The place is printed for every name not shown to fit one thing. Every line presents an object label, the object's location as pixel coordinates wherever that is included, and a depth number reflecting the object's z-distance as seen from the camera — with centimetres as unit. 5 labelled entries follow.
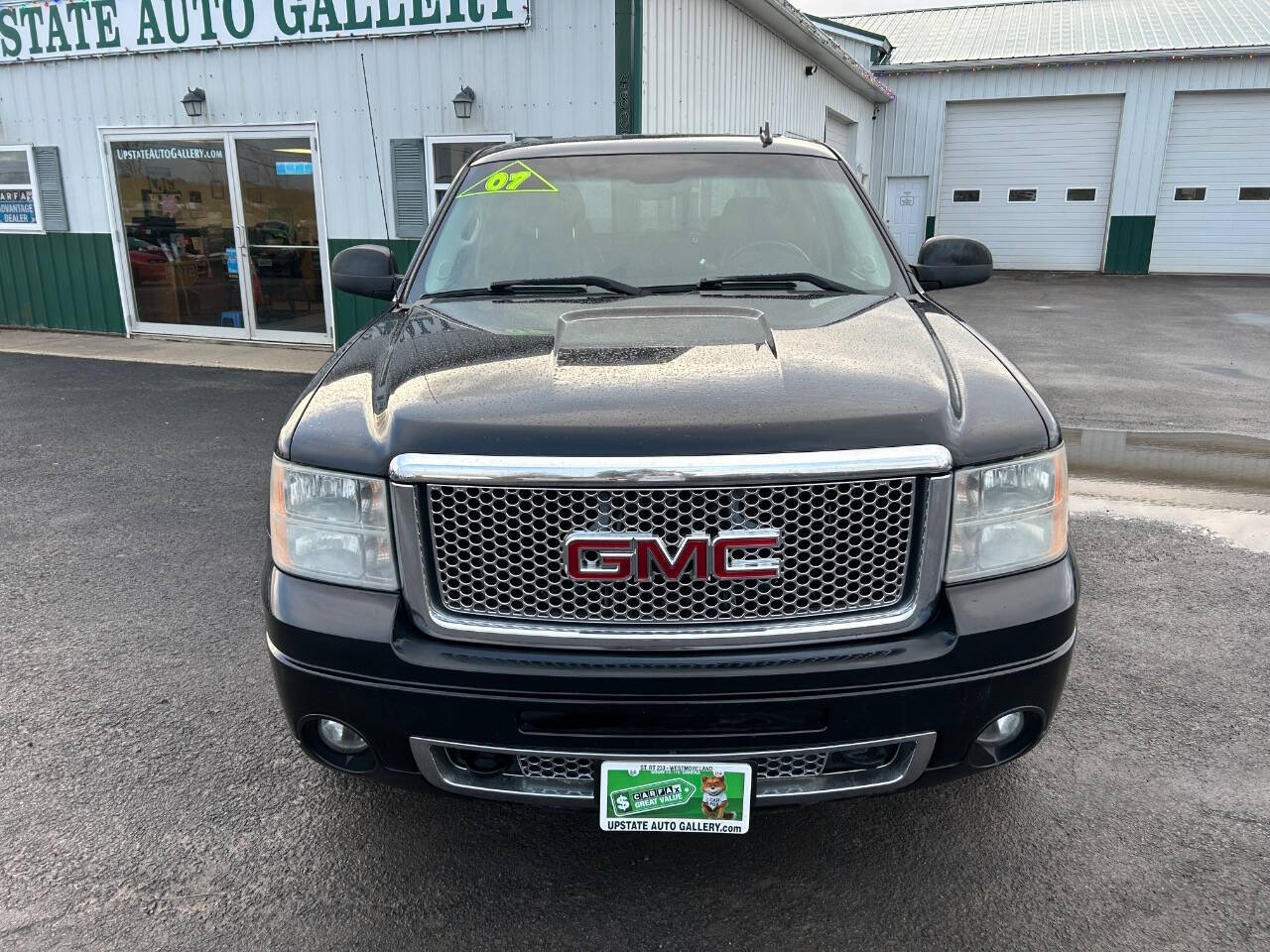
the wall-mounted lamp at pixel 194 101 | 1032
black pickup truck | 187
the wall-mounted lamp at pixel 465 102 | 906
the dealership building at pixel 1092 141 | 2009
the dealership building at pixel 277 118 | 891
